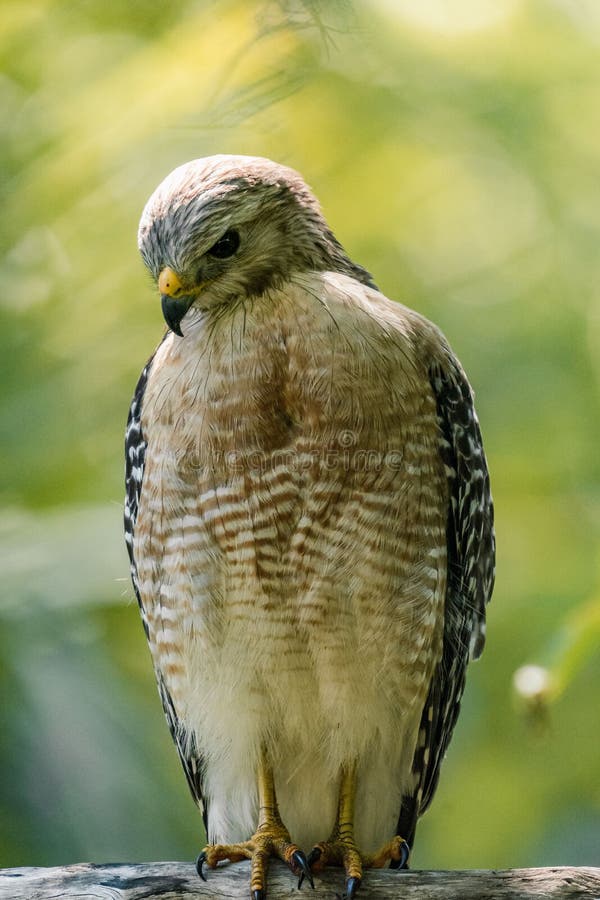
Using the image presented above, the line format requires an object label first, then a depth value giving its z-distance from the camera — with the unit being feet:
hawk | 19.38
